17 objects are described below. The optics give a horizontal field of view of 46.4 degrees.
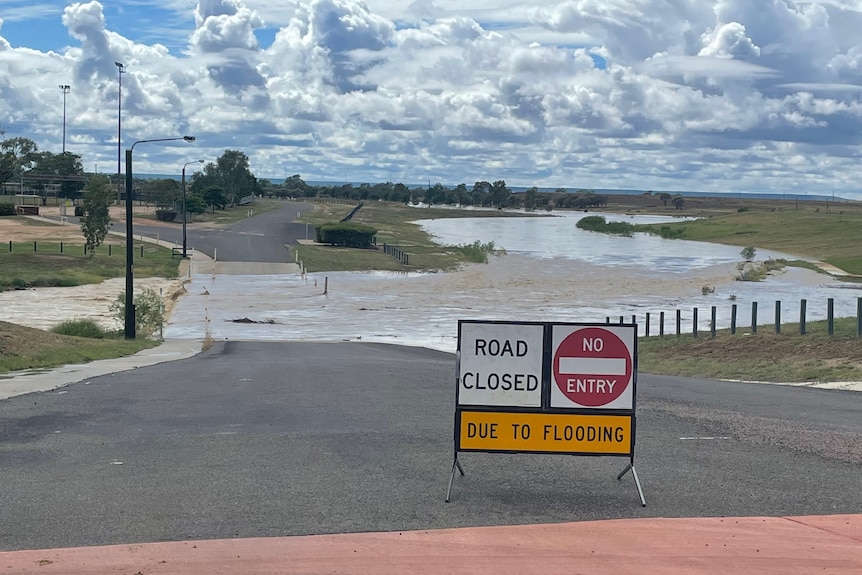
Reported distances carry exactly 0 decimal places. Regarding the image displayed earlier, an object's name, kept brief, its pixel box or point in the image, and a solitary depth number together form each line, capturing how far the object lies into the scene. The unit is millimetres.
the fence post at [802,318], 24678
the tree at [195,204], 114938
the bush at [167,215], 110000
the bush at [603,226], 135312
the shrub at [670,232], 123812
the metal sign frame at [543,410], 7777
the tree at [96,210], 66562
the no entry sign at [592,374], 7797
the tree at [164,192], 121938
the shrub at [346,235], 87500
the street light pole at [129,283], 31328
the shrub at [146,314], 34906
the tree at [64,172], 163500
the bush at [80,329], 31025
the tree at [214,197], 136212
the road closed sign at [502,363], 7777
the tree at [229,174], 167875
